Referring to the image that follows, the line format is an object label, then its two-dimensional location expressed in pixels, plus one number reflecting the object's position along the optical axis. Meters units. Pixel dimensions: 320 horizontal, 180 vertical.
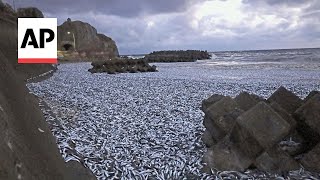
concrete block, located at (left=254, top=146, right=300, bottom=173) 3.57
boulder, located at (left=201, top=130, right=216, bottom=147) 4.44
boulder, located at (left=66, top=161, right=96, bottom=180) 3.39
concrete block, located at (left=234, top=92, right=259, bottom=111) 4.34
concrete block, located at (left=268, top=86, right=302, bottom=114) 4.31
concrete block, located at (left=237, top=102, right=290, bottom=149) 3.49
